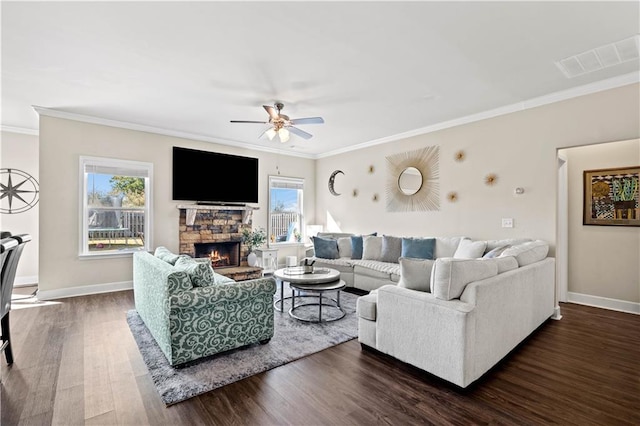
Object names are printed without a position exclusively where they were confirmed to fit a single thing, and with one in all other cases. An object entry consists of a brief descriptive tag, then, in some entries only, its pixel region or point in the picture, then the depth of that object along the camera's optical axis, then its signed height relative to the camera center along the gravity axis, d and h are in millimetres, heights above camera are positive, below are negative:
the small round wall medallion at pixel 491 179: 4412 +499
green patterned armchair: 2479 -872
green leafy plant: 6270 -528
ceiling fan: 3797 +1164
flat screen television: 5629 +702
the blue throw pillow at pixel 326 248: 5590 -652
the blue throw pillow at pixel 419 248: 4656 -543
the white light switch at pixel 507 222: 4242 -128
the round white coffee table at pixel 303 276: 3625 -793
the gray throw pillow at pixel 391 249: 5008 -607
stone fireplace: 5641 -384
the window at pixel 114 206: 4860 +113
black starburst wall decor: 5477 +394
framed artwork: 4082 +231
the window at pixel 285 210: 6948 +65
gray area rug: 2293 -1300
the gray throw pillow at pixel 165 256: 3217 -486
